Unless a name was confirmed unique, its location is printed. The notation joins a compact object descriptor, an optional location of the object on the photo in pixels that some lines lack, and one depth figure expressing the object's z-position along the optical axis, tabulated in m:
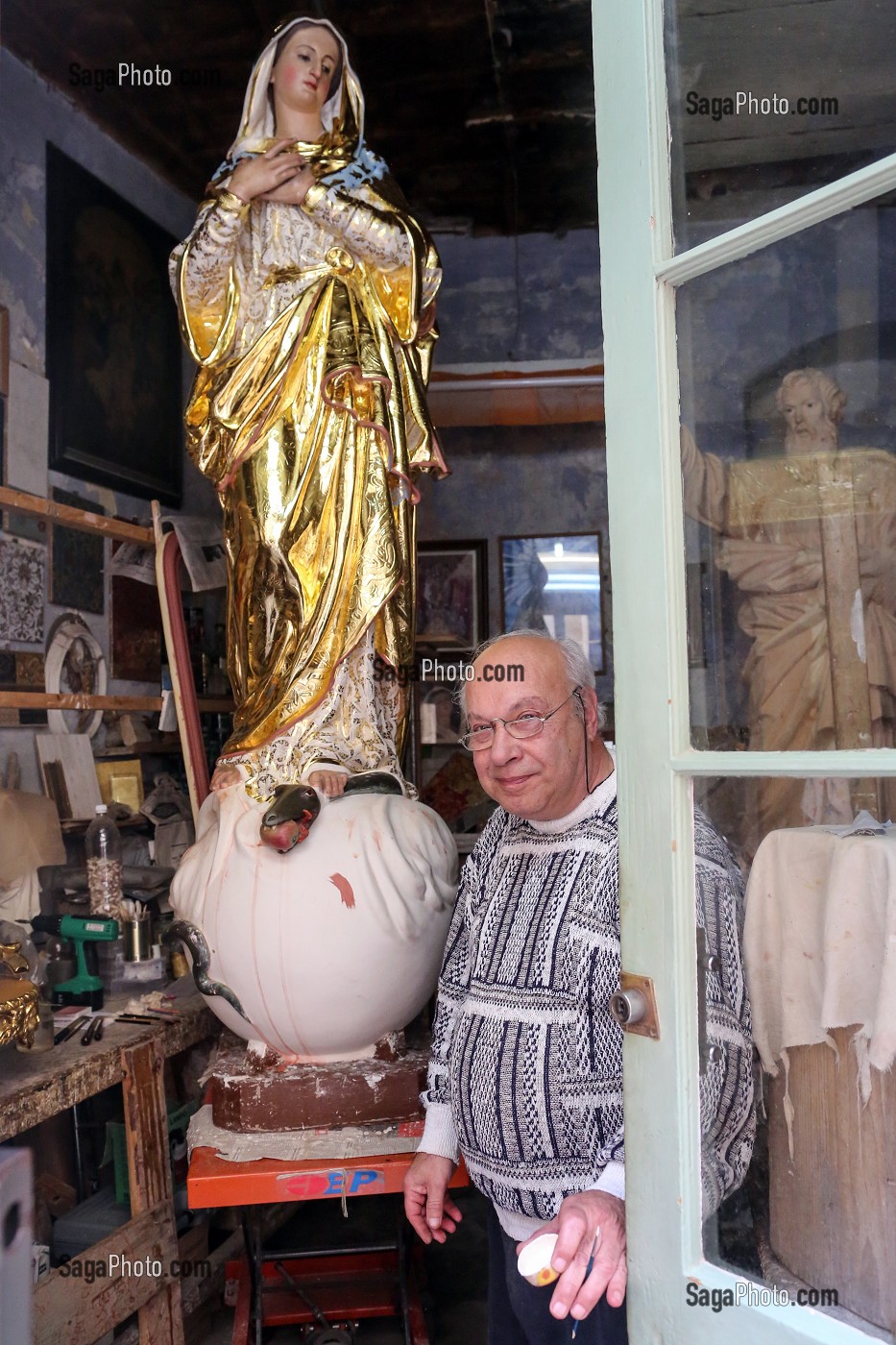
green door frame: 1.15
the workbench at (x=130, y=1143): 2.13
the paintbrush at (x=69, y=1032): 2.44
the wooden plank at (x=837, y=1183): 1.04
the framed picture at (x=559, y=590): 5.00
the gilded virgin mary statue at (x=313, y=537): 2.16
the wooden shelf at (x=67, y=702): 2.97
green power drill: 2.70
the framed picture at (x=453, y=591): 4.98
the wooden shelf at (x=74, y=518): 3.07
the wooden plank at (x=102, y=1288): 2.12
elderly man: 1.57
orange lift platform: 1.99
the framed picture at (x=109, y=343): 3.56
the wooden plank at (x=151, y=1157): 2.43
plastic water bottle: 2.93
